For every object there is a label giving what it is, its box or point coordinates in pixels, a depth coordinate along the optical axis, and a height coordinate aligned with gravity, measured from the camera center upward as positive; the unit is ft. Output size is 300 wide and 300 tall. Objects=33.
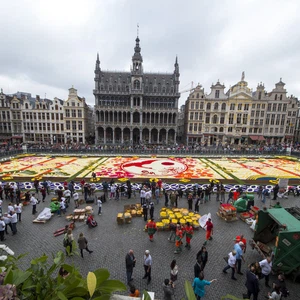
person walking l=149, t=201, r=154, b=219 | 43.80 -19.09
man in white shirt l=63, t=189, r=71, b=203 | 51.73 -18.91
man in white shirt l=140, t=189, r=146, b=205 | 51.60 -18.30
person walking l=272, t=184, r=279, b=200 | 56.80 -18.50
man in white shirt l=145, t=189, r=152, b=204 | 50.44 -18.07
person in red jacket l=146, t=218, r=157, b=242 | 35.17 -18.62
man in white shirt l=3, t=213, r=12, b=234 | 36.61 -18.44
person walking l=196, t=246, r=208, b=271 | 27.05 -18.39
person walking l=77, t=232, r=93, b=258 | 30.50 -18.83
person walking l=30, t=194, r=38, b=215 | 45.60 -18.96
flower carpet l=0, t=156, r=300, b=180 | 81.20 -20.08
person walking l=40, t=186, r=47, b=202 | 53.52 -19.18
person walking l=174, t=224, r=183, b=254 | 32.48 -19.07
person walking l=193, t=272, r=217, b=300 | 21.73 -18.23
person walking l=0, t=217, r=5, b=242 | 34.91 -19.41
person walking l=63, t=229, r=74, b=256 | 29.78 -17.65
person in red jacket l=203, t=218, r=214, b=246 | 34.40 -18.67
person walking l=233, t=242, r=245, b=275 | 27.73 -18.41
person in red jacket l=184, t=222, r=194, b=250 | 33.40 -18.64
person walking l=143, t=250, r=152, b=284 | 26.31 -19.12
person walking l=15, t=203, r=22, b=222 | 41.62 -18.53
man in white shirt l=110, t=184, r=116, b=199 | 57.11 -19.47
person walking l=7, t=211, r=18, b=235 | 37.14 -18.56
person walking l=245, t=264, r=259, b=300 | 22.34 -18.33
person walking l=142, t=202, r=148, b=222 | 43.98 -19.72
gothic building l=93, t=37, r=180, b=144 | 196.34 +22.41
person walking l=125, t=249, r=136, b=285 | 25.82 -18.83
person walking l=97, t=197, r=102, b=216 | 46.83 -19.80
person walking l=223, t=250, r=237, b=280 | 27.07 -18.97
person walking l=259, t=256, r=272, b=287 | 25.40 -18.33
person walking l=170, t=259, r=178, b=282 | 25.25 -19.15
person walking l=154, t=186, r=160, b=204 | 53.54 -18.93
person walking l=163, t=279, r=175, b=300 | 22.04 -18.95
